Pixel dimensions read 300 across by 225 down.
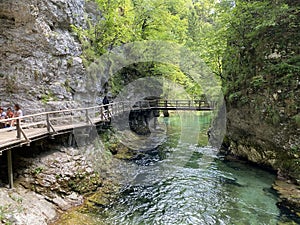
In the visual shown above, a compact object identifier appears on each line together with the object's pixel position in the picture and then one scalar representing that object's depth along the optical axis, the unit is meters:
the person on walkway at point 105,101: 15.57
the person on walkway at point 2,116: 10.11
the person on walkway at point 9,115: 9.90
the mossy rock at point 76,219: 7.19
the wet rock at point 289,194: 8.26
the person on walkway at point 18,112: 9.53
